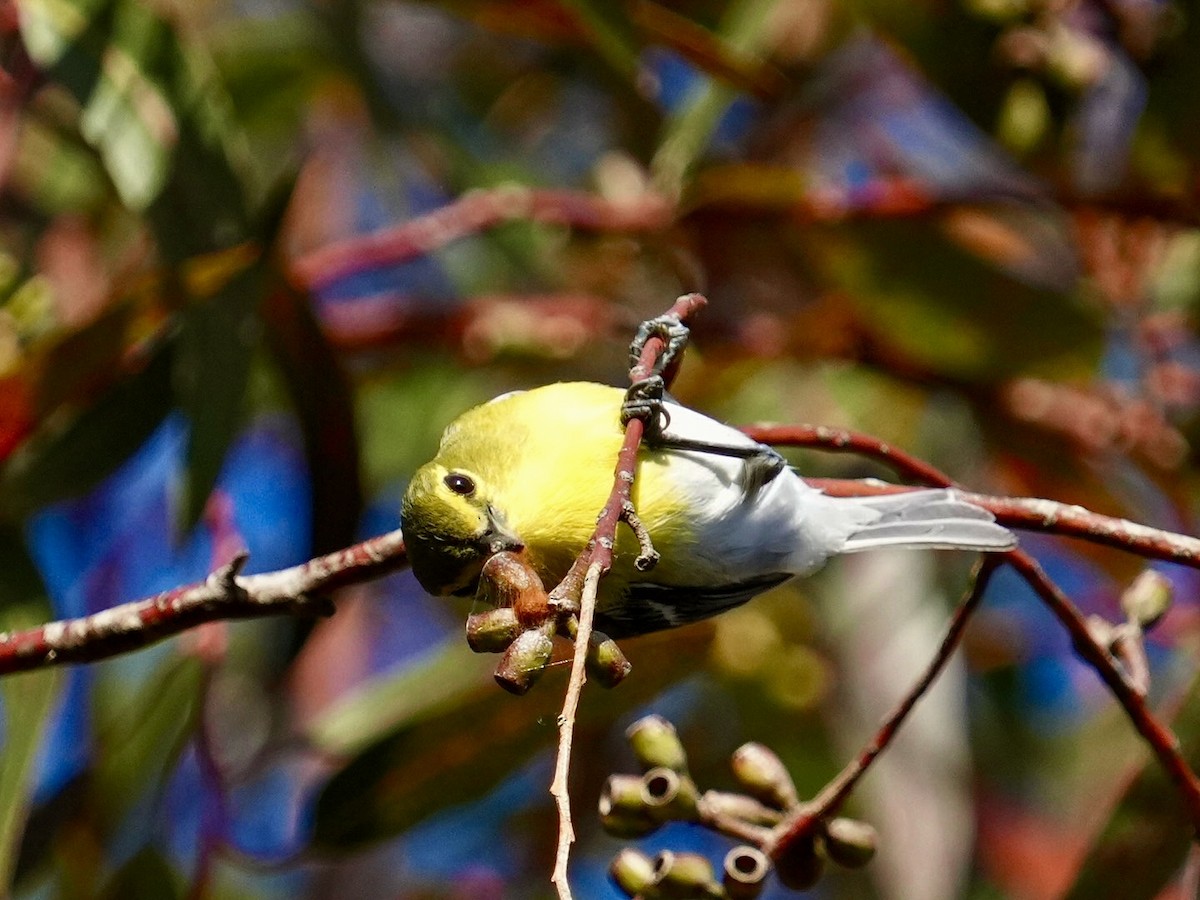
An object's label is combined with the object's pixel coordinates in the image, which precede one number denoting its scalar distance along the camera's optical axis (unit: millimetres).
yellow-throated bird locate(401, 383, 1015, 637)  3509
